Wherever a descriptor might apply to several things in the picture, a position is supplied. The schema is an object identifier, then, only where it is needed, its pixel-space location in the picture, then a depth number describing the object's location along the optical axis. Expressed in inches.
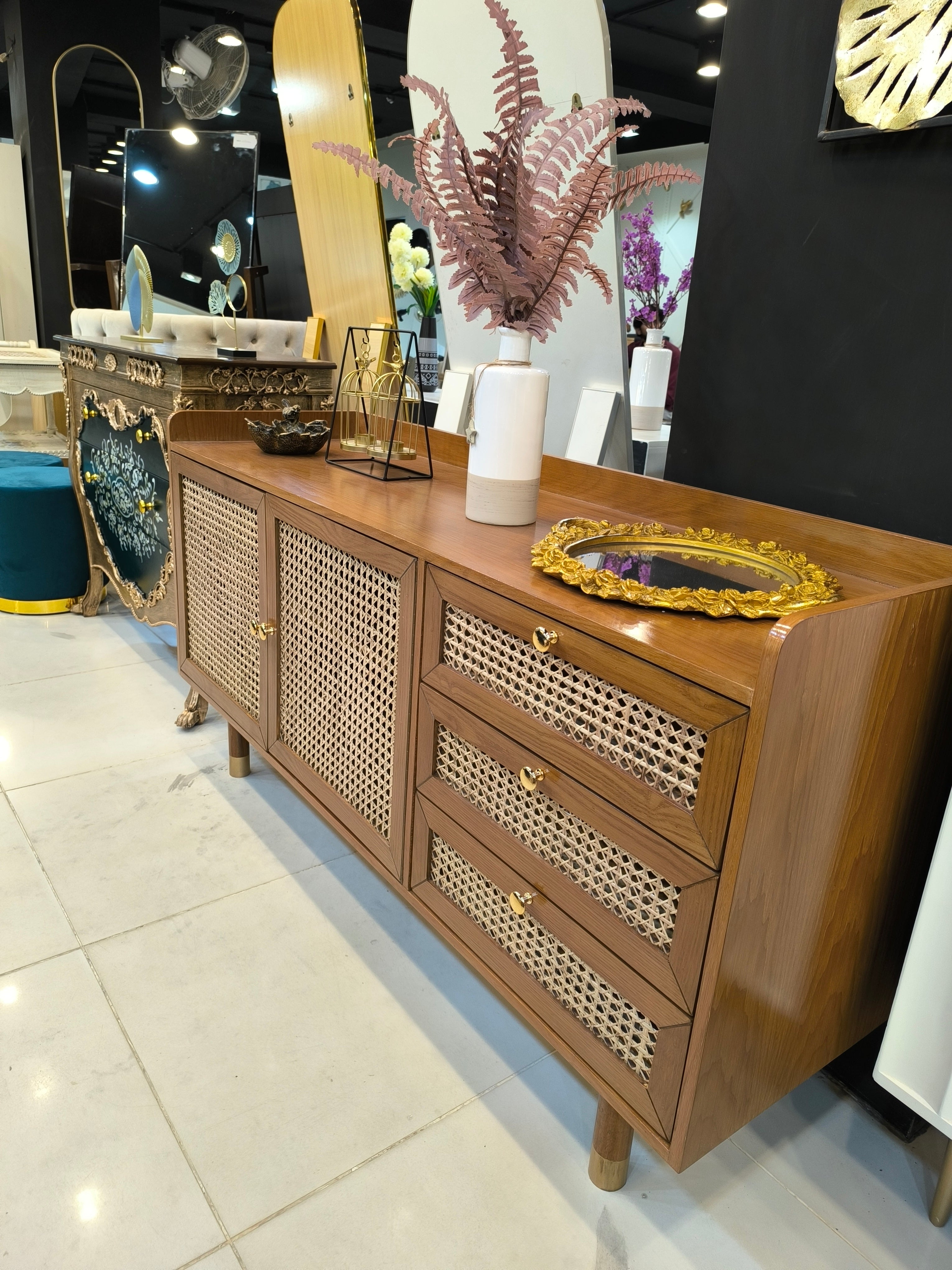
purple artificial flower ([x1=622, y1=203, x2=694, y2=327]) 63.7
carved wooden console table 97.0
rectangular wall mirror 117.3
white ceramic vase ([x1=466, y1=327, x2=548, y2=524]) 57.9
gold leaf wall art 46.5
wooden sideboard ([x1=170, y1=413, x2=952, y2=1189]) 37.3
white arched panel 64.5
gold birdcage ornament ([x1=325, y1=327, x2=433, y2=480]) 83.1
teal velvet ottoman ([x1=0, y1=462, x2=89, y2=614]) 125.9
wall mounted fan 185.6
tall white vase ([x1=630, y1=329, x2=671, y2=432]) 66.6
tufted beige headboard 116.3
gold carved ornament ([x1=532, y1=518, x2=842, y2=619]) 43.0
